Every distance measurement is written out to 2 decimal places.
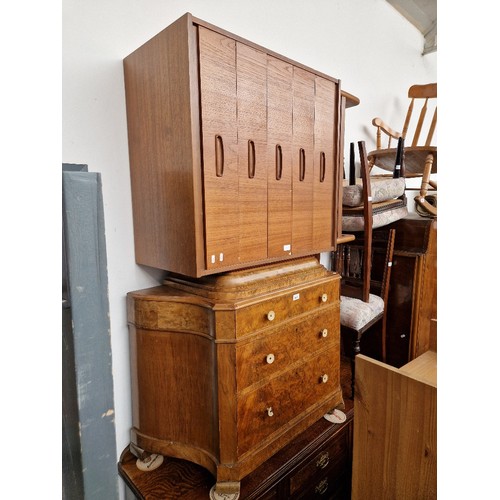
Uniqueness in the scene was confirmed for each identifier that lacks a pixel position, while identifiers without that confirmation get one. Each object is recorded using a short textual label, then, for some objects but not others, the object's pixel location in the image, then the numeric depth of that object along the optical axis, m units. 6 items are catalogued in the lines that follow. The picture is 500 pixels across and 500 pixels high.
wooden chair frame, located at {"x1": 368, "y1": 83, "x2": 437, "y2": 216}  2.84
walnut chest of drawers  1.42
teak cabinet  1.32
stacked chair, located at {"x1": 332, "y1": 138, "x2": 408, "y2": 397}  2.28
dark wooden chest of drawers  1.51
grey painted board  0.78
